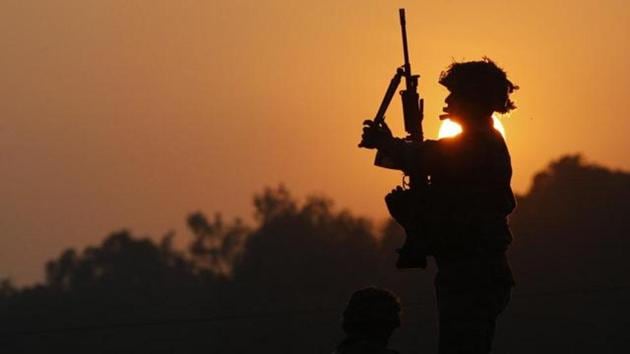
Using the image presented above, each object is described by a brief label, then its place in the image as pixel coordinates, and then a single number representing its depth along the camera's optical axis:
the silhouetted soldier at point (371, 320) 16.09
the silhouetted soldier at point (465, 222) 16.28
